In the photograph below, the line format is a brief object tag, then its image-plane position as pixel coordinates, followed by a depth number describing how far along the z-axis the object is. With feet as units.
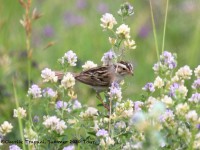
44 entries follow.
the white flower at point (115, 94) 23.54
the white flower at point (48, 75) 24.03
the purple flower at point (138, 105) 23.79
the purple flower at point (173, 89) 22.88
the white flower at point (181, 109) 20.72
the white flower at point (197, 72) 24.56
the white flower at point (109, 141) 22.35
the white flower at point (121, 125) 23.35
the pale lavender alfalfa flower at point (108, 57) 25.00
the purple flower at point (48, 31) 56.75
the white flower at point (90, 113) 24.30
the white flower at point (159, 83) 23.98
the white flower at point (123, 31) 23.99
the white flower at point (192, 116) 20.61
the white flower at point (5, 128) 23.72
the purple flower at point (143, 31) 57.26
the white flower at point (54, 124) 22.80
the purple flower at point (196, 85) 23.72
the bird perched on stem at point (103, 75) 26.66
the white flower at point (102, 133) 22.44
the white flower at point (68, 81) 23.72
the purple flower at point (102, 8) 59.03
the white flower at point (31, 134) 22.27
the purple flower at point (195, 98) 22.21
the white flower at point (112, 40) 24.44
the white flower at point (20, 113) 23.65
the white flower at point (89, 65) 26.45
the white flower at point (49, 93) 23.98
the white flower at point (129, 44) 24.76
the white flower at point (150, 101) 23.32
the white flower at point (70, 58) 24.30
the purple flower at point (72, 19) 58.18
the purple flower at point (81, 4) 60.03
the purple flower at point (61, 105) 23.93
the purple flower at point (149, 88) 23.93
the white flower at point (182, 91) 20.85
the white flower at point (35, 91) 23.68
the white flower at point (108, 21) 24.38
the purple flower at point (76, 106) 24.32
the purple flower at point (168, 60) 24.12
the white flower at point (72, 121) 23.64
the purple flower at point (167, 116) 21.40
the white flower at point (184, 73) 24.27
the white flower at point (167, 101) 21.50
